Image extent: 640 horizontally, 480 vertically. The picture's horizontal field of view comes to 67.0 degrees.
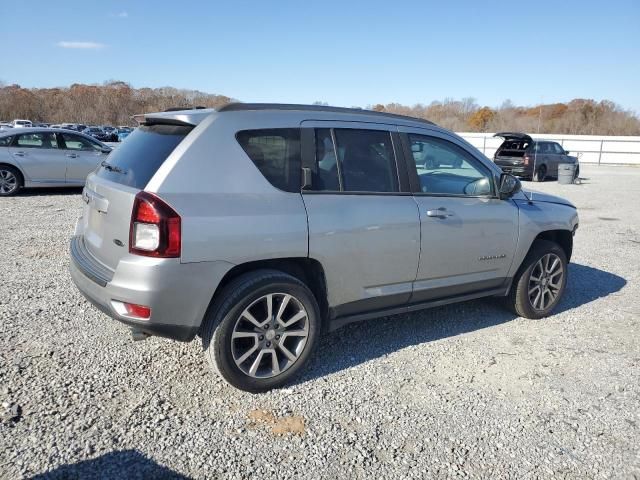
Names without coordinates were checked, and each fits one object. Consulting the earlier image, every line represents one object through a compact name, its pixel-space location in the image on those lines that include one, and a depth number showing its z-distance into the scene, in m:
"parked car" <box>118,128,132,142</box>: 38.54
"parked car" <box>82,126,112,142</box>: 35.07
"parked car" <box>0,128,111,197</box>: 10.91
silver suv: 2.90
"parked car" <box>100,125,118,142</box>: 34.52
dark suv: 19.67
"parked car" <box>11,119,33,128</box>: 42.06
